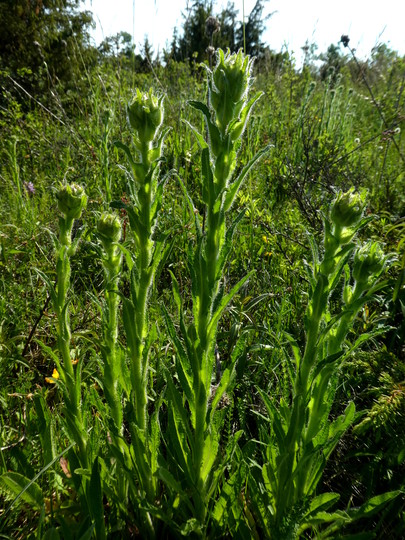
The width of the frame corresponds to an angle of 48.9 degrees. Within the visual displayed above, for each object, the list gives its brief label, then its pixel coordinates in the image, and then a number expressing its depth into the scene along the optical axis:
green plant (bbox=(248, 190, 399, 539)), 0.30
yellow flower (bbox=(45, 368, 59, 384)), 0.52
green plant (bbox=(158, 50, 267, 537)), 0.27
